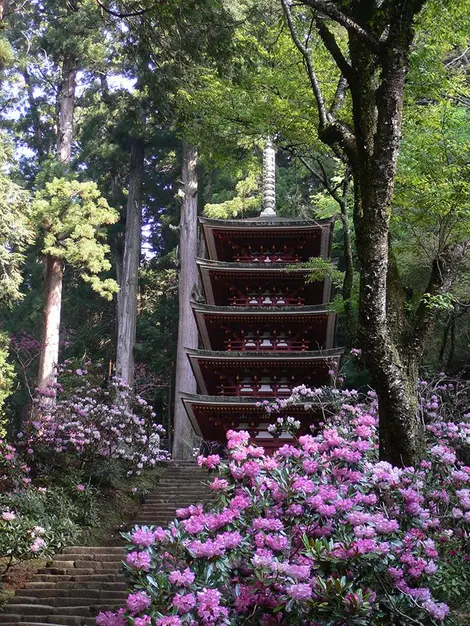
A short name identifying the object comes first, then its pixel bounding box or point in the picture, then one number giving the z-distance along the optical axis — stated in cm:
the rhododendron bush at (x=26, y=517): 825
